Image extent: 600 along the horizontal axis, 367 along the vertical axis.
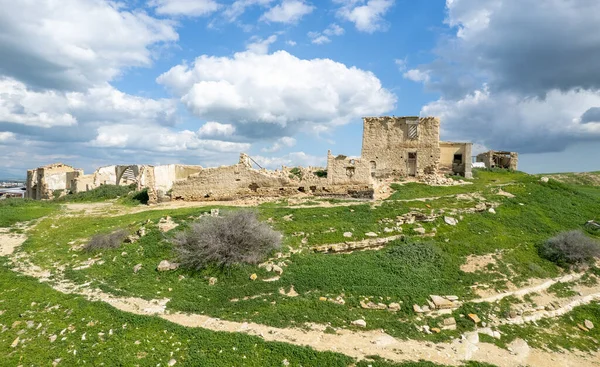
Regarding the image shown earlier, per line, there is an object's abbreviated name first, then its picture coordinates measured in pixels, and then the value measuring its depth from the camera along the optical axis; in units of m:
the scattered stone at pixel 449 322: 8.23
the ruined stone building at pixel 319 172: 19.48
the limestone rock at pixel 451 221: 14.02
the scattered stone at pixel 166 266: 10.23
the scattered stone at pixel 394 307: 8.61
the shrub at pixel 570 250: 12.12
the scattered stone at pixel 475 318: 8.41
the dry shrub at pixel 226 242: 10.24
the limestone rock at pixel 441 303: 8.88
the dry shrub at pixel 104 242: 11.66
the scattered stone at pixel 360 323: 7.80
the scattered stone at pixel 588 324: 9.18
